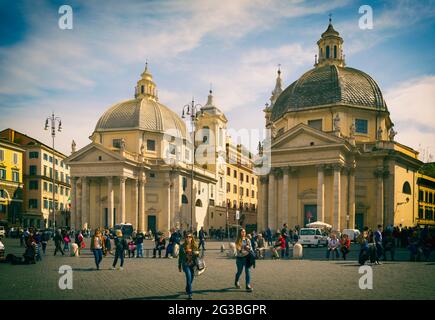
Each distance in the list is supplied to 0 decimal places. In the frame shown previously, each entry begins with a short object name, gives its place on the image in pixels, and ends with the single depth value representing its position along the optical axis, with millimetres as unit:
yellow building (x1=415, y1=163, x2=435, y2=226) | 62781
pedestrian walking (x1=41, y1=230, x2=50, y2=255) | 30834
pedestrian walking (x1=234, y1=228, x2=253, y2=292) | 14617
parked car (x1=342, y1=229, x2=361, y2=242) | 41812
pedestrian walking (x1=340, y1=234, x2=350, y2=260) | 26941
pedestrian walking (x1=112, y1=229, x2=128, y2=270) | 21308
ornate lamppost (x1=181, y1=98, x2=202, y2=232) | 39344
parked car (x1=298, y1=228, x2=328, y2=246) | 37469
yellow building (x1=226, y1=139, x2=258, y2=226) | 87375
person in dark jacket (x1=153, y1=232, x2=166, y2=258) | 29648
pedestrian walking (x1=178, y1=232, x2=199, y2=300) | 13562
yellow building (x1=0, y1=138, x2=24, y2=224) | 68250
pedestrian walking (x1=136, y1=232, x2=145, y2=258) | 29750
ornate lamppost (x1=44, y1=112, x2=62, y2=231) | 43819
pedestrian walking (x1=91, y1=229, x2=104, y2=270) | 20822
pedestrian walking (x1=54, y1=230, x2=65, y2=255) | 29969
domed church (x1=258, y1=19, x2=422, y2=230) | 46656
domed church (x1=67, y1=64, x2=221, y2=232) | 59750
